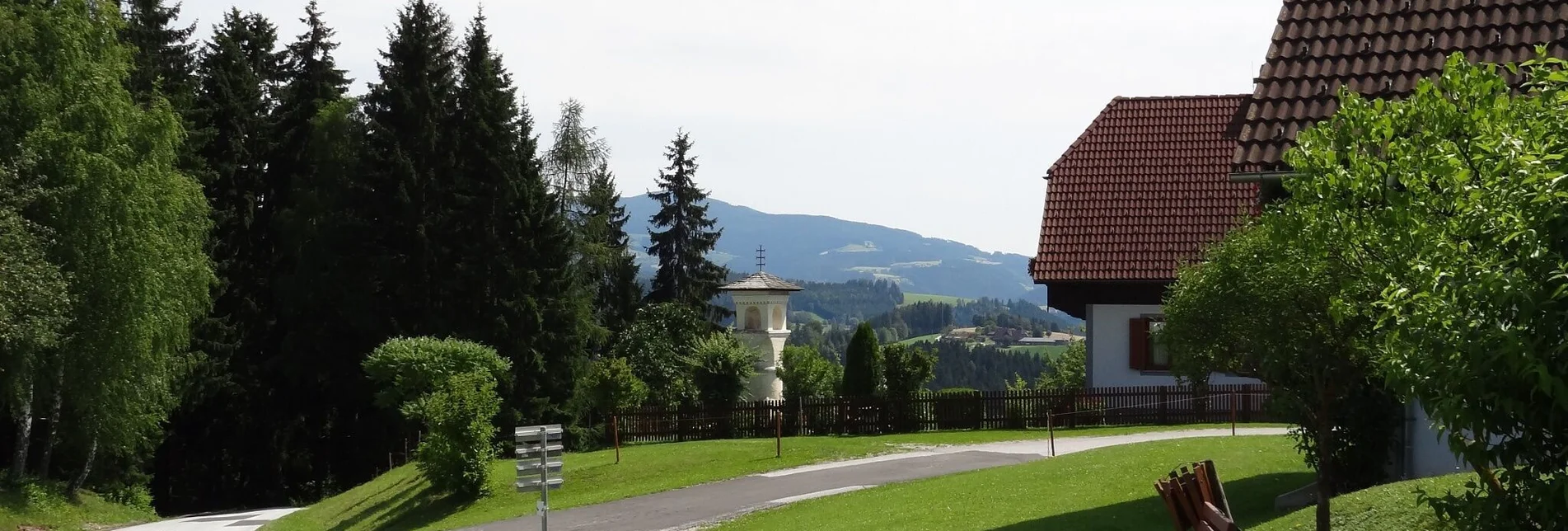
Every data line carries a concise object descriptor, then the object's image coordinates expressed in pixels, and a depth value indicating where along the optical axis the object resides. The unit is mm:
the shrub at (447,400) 28656
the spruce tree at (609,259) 53188
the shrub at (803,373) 45250
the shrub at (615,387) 38438
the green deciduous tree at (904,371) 39281
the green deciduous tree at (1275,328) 13734
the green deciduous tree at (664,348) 42062
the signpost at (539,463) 18047
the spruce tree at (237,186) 46062
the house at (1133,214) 37406
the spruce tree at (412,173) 45062
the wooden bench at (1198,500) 10422
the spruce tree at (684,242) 72312
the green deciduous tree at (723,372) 40312
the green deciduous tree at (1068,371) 60938
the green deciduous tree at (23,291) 30250
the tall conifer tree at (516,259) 44375
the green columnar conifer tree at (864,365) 41375
